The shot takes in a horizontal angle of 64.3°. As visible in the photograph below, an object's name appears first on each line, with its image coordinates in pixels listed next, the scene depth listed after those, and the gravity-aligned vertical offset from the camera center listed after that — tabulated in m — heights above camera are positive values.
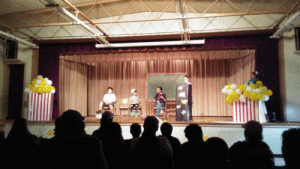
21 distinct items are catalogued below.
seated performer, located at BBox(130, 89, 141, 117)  8.29 -0.17
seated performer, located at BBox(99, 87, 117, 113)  8.10 -0.06
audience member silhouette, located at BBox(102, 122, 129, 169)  2.10 -0.44
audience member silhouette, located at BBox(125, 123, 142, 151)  2.69 -0.35
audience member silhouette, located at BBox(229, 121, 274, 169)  1.87 -0.43
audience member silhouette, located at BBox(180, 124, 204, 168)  1.81 -0.40
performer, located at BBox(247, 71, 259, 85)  6.68 +0.55
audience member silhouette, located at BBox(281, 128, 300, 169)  1.34 -0.28
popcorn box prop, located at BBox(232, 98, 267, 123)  6.17 -0.32
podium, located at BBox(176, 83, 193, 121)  6.83 -0.09
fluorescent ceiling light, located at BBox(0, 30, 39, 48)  6.94 +1.90
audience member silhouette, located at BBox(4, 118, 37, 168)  1.66 -0.39
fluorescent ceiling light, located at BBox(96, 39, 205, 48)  7.56 +1.80
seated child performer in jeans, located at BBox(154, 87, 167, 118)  7.91 -0.07
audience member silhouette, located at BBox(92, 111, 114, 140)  2.72 -0.26
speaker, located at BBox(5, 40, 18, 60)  8.30 +1.76
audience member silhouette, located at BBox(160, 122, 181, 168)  2.08 -0.44
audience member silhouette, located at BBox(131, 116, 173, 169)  1.92 -0.43
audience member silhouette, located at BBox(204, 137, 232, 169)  1.65 -0.40
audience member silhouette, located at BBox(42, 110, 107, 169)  1.13 -0.26
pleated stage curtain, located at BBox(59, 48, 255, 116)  7.87 +1.03
